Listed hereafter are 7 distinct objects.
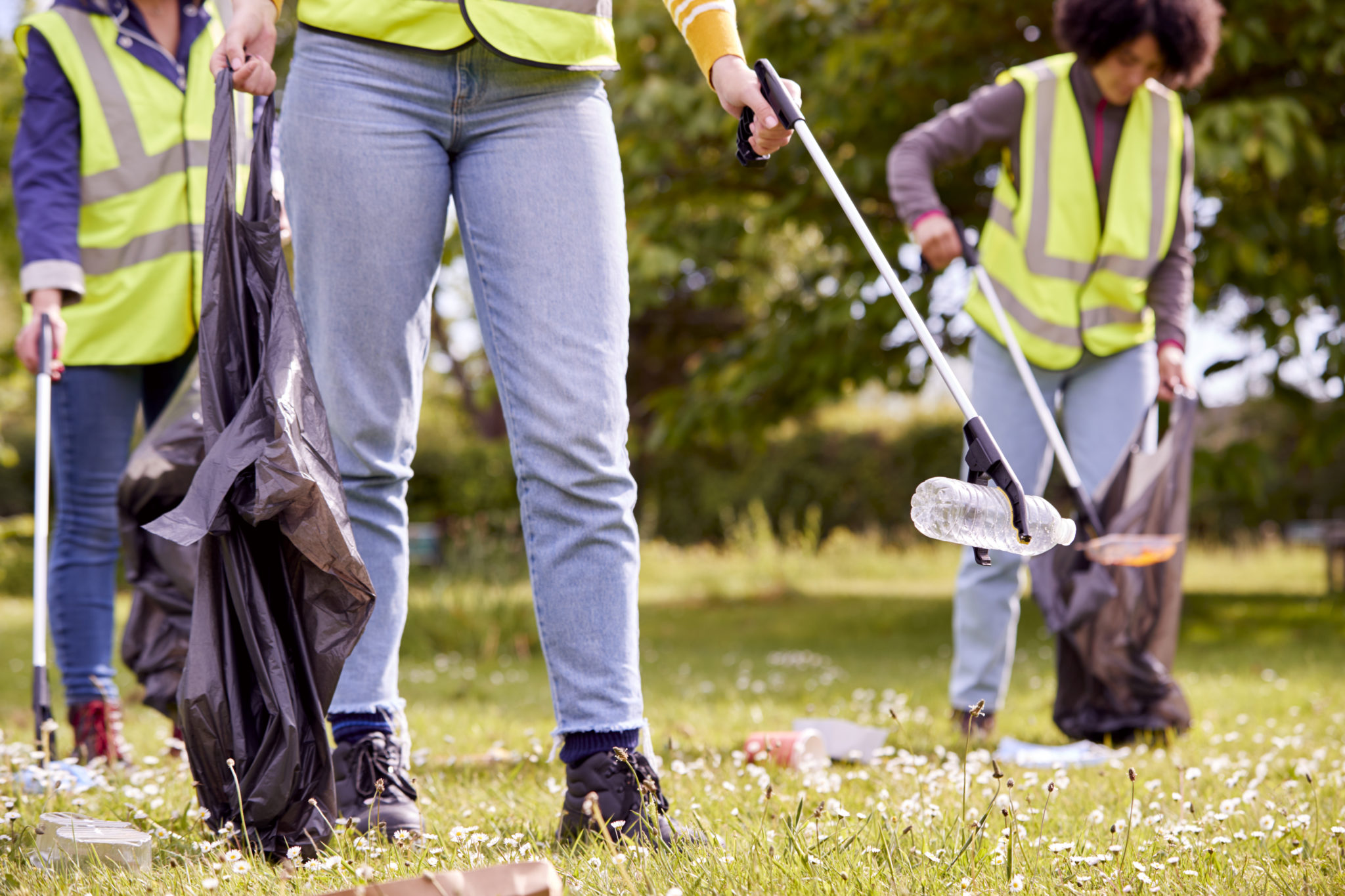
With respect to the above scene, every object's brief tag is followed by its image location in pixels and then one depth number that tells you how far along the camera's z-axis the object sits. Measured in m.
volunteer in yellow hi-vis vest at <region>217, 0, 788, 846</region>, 3.78
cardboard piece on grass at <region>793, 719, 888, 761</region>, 5.77
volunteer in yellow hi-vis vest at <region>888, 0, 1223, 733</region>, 6.53
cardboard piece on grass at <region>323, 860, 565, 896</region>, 2.53
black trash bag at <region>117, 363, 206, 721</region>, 5.27
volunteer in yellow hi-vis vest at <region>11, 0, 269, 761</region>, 5.69
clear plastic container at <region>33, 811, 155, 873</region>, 3.47
